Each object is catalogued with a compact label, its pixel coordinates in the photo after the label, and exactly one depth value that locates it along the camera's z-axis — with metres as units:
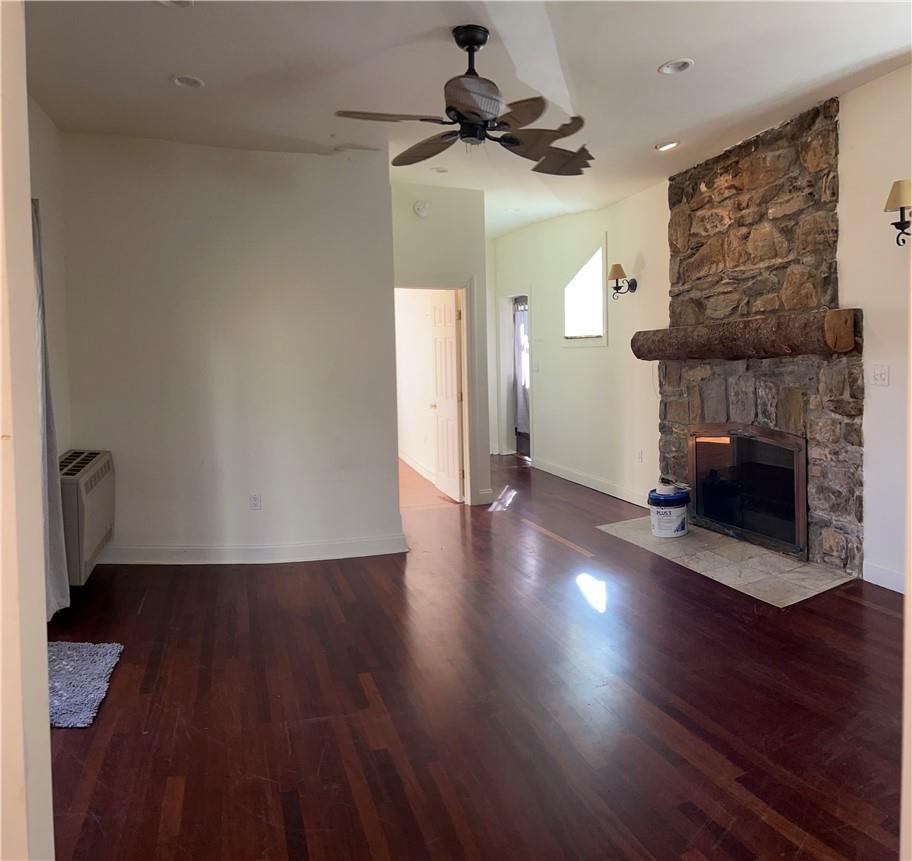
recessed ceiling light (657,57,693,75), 3.24
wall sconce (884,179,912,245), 3.19
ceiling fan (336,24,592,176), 2.67
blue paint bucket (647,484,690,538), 4.89
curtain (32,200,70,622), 3.40
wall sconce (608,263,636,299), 5.79
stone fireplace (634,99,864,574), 3.94
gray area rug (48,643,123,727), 2.62
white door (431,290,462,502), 6.28
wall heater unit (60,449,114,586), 3.63
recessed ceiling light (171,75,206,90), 3.33
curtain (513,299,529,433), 8.44
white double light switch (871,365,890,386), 3.68
